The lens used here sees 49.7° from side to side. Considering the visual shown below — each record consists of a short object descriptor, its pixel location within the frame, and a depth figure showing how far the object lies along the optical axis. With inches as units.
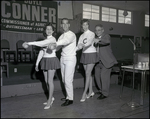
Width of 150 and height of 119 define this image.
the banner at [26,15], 187.6
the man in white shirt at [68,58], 104.7
